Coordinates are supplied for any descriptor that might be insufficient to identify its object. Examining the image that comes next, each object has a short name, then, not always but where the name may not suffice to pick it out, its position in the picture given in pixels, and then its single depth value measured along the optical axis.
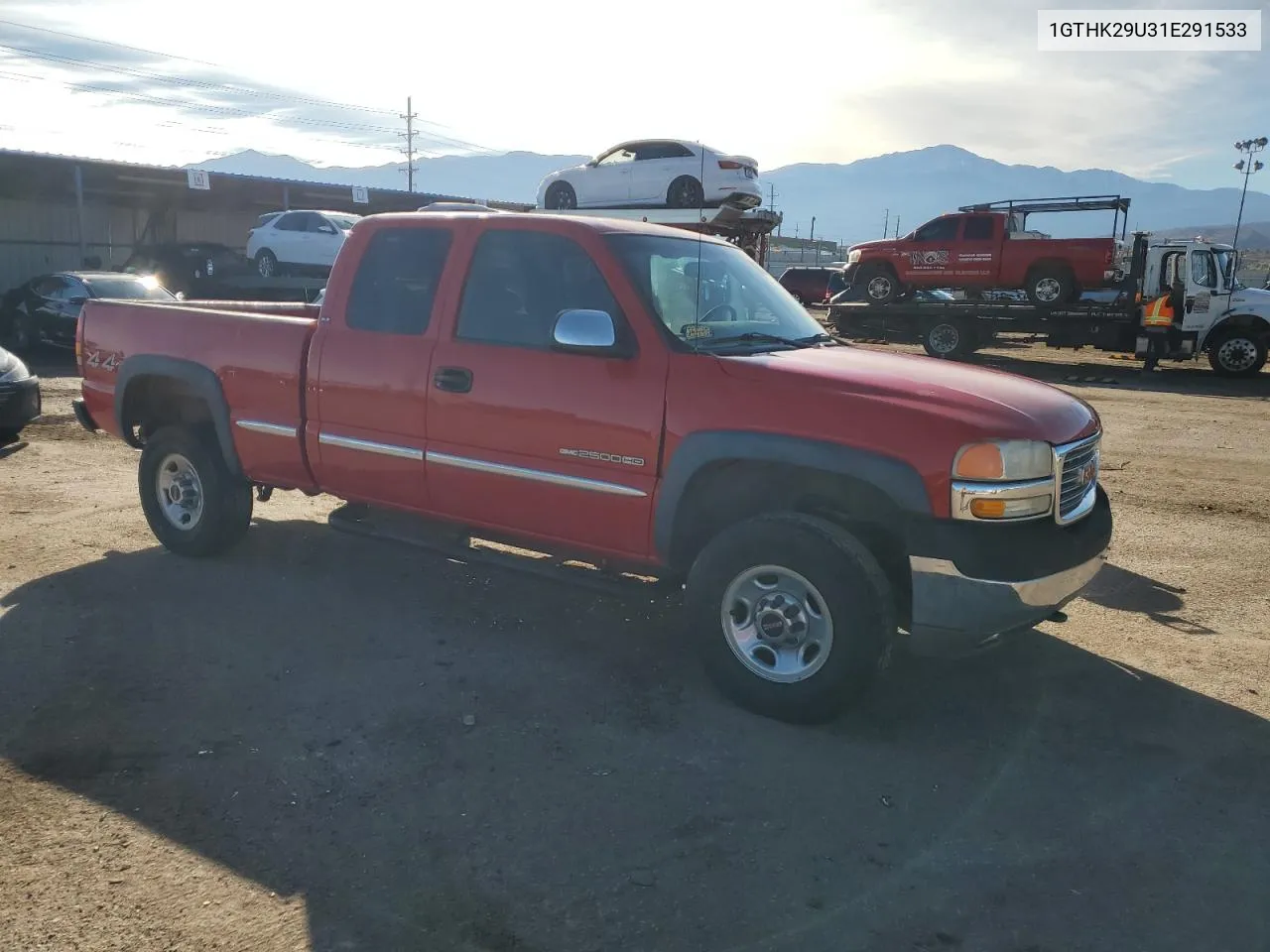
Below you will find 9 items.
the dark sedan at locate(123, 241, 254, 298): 25.08
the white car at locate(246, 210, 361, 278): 22.47
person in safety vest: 18.67
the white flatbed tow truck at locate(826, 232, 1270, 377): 18.75
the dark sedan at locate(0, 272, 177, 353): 16.98
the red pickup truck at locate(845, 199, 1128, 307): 19.73
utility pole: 74.87
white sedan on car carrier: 14.16
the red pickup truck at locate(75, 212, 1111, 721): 3.69
